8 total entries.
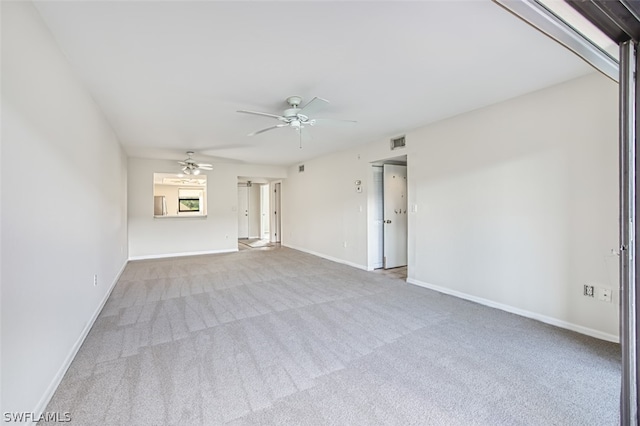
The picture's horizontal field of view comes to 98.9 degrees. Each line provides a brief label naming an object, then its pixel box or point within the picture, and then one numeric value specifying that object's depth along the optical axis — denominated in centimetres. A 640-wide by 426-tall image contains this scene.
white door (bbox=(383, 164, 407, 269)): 526
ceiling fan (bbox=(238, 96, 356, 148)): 285
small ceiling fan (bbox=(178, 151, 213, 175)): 614
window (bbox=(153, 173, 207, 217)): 678
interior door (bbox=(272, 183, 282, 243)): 898
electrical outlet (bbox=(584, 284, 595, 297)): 253
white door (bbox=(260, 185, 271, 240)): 1017
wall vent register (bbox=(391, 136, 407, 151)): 443
